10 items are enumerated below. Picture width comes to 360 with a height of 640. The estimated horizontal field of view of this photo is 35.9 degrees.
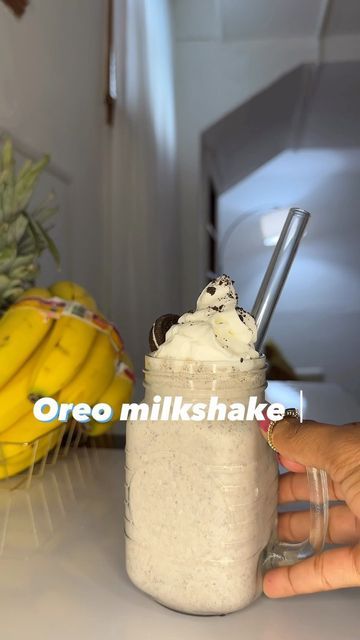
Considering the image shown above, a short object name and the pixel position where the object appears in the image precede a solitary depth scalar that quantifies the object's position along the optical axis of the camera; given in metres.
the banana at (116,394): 0.68
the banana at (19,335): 0.57
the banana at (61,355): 0.57
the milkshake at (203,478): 0.34
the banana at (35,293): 0.62
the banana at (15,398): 0.57
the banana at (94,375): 0.61
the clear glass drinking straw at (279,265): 0.45
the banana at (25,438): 0.58
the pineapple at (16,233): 0.65
